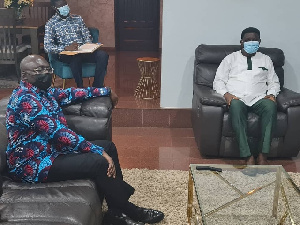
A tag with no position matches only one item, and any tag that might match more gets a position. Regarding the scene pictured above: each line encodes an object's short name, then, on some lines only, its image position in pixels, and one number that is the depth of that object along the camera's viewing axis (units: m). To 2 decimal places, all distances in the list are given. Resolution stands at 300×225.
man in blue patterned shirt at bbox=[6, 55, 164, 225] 2.14
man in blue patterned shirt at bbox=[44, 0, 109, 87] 4.41
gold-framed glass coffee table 2.47
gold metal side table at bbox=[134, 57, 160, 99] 4.78
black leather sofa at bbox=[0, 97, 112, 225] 1.80
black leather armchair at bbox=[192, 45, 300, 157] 3.35
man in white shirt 3.26
